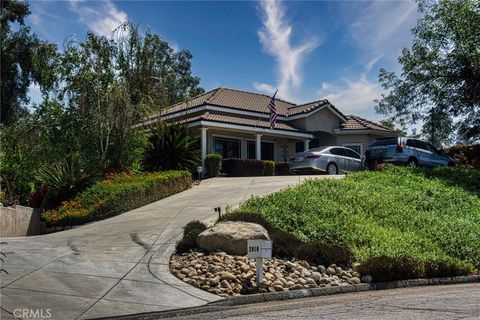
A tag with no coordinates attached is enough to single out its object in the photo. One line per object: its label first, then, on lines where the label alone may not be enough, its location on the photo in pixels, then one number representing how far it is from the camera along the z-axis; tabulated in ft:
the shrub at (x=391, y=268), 29.66
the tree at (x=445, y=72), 71.46
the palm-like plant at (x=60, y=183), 49.88
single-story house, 89.56
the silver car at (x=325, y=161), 72.23
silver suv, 71.97
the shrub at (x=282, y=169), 86.26
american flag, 90.07
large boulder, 31.09
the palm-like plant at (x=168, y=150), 68.80
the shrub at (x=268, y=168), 82.64
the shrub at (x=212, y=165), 78.54
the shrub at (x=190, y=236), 31.89
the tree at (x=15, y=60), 104.53
